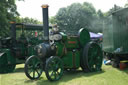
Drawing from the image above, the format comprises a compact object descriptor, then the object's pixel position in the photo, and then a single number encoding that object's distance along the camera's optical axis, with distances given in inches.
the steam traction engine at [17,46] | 330.0
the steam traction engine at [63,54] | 224.5
